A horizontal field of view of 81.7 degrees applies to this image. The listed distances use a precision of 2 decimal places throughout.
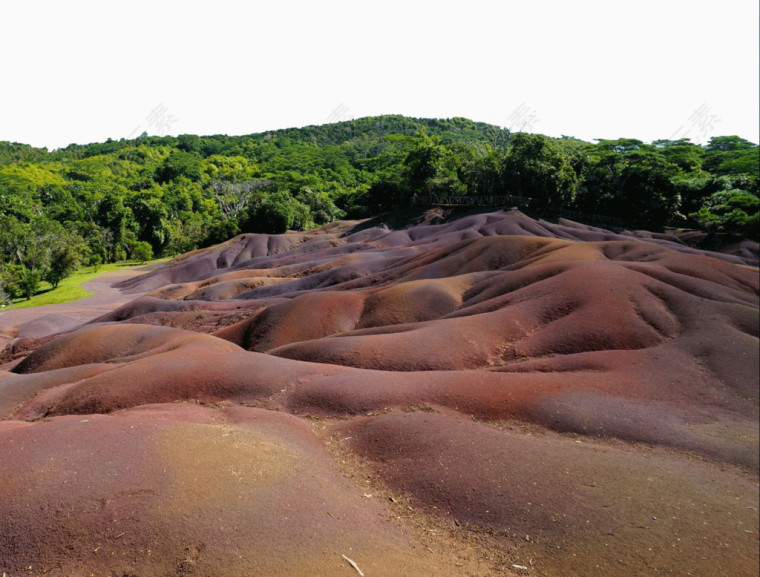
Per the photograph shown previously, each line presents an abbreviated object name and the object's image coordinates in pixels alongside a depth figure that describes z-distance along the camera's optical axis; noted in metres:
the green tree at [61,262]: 51.06
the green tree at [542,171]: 51.41
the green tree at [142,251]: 67.12
